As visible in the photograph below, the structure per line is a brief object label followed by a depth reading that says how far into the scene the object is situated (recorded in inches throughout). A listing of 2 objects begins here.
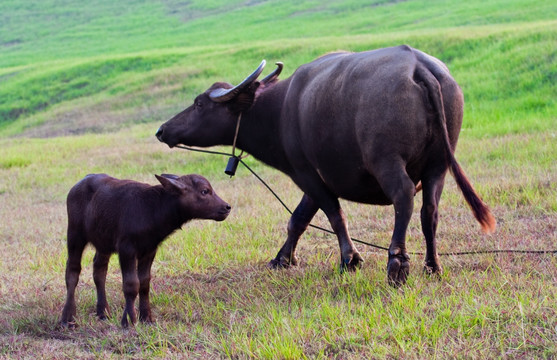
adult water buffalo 416.2
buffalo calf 411.5
